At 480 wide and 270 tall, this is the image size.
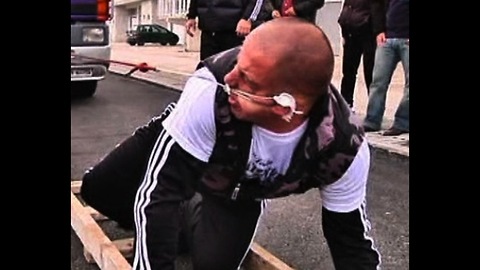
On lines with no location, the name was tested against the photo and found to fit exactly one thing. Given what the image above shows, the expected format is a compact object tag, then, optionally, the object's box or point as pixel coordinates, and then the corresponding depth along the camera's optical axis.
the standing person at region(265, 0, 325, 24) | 5.71
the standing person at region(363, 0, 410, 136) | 5.97
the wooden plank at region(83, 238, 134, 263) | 3.07
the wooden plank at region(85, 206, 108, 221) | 3.43
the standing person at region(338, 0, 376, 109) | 6.45
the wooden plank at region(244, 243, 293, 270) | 2.92
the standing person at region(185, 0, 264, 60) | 5.36
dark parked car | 41.88
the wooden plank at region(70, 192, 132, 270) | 2.74
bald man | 2.01
